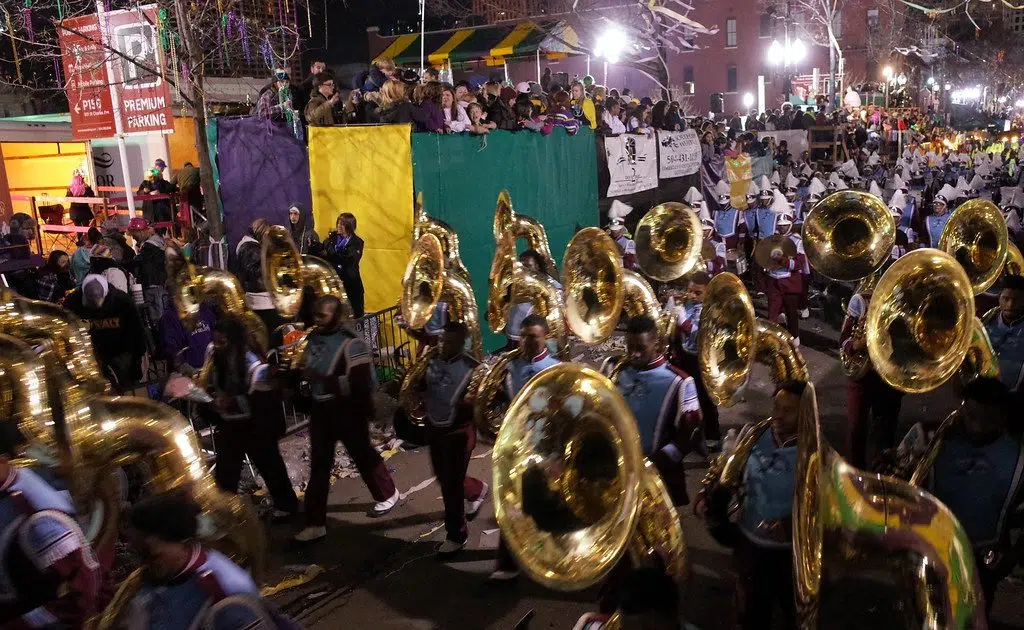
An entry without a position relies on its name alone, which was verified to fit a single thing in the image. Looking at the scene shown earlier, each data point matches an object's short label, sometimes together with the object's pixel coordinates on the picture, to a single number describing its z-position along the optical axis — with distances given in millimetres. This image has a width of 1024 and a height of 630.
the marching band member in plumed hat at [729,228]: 14405
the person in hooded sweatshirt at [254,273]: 8883
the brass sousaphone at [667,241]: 8398
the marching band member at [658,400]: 4832
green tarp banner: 10141
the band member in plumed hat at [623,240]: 12084
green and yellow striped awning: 17938
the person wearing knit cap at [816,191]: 15593
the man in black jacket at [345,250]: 9211
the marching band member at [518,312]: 7404
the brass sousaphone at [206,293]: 6121
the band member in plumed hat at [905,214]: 13758
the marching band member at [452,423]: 5789
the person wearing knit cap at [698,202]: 13938
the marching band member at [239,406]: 5930
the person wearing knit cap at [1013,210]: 12400
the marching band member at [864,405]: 6352
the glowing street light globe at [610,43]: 19312
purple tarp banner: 9773
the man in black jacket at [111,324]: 7680
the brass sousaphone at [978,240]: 7371
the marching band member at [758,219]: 14278
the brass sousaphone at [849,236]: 7711
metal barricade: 9688
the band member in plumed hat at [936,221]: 12977
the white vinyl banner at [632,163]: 14609
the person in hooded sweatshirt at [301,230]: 9562
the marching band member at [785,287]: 10742
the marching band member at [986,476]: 3945
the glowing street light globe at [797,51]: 43022
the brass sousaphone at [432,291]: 6477
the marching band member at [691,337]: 7547
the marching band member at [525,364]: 5383
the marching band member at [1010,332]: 5453
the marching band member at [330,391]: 6113
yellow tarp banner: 9711
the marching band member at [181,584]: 2615
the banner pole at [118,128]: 9969
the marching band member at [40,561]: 3035
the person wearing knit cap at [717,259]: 10828
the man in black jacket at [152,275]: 8633
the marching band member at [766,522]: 3654
